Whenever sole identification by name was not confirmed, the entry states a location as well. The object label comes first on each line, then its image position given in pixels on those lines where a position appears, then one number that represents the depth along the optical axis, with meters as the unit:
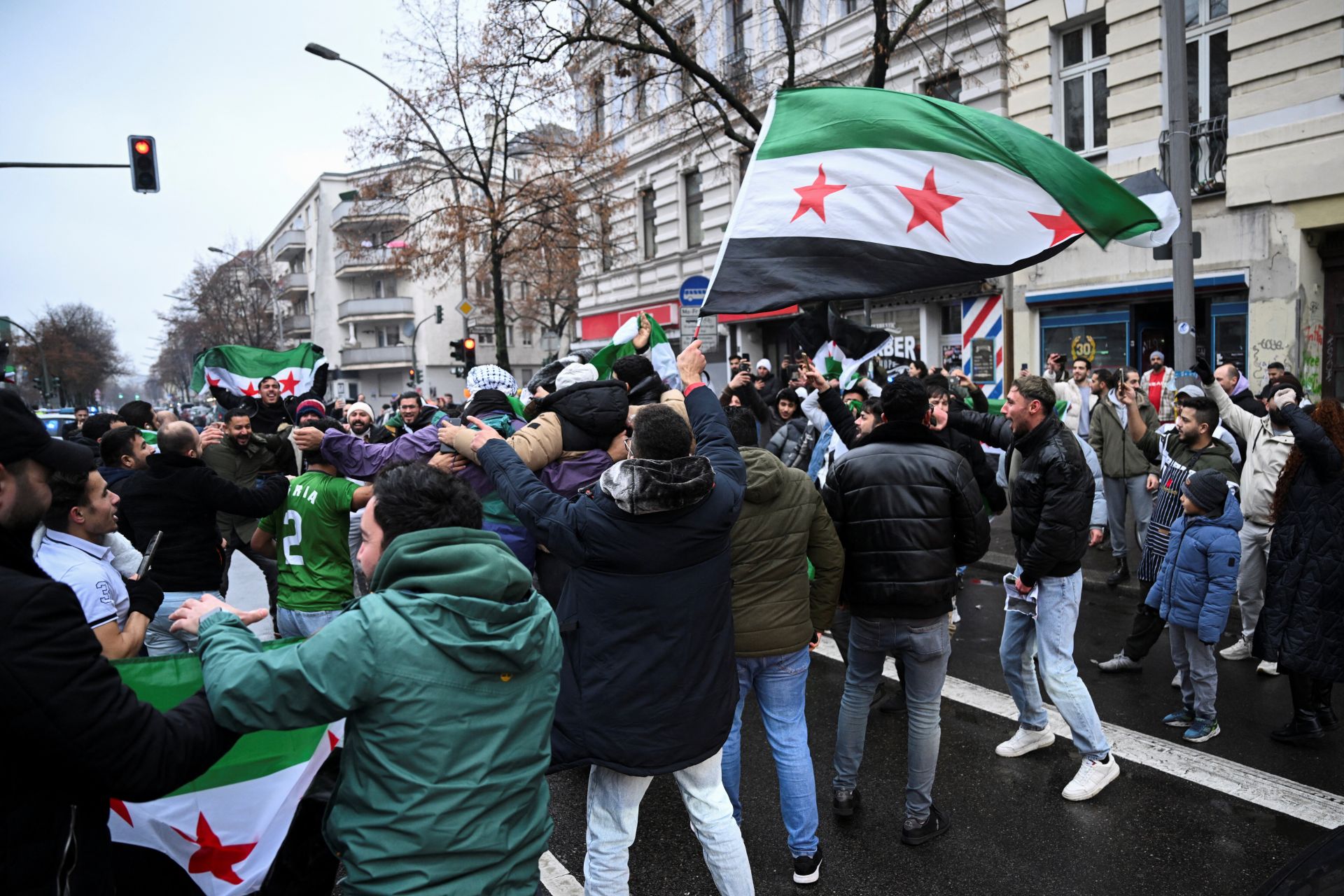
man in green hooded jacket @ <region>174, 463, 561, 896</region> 1.92
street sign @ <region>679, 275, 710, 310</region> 9.87
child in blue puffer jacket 4.75
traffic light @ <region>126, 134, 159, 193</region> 16.48
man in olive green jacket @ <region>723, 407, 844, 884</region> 3.62
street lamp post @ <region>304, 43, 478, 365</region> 20.23
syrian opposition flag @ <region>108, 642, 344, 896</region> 2.80
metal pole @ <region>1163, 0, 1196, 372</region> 8.13
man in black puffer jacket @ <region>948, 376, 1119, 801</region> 4.29
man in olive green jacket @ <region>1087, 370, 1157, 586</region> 8.34
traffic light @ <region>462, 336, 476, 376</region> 25.02
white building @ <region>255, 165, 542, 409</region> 60.47
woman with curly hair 4.62
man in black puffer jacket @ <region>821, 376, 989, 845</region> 3.88
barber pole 16.38
